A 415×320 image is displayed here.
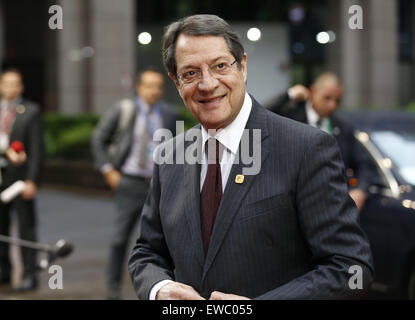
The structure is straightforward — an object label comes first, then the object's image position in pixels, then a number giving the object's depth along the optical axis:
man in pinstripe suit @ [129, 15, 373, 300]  4.87
